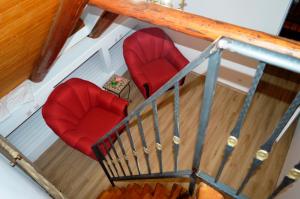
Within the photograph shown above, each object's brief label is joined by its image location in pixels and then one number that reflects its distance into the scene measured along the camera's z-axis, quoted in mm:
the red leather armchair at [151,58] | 3682
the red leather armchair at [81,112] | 2969
